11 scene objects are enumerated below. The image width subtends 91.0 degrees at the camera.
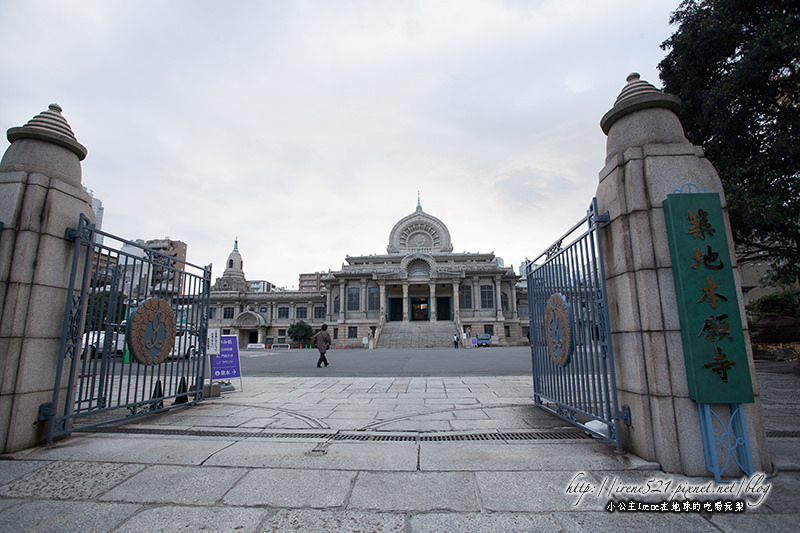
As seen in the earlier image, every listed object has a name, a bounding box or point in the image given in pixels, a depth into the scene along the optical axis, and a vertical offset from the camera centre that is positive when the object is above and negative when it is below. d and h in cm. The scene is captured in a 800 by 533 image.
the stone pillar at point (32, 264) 431 +86
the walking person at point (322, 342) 1550 -20
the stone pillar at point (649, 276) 355 +58
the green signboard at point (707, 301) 345 +30
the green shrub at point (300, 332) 4616 +59
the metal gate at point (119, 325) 476 +19
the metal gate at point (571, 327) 436 +10
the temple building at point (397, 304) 4472 +409
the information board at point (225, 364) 905 -61
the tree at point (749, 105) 841 +553
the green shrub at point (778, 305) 1945 +147
